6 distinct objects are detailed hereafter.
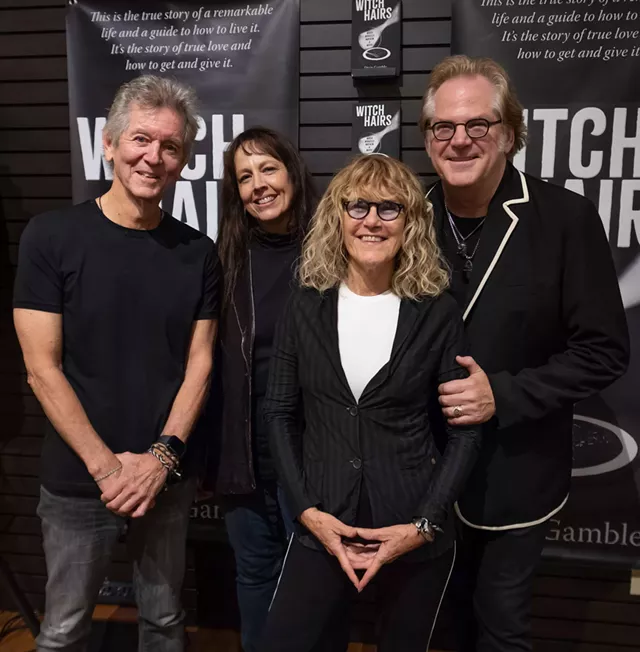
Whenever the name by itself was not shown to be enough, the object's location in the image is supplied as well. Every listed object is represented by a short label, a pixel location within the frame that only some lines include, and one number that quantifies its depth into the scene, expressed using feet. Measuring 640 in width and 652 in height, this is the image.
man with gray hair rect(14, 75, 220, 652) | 5.19
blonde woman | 4.57
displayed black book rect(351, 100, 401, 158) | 7.62
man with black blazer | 5.00
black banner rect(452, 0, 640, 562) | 7.07
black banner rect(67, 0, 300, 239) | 7.57
